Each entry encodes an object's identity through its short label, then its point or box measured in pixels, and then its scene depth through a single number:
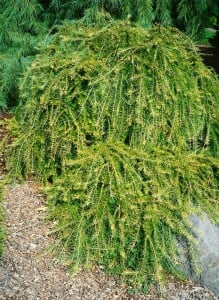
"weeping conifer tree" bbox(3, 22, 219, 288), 2.73
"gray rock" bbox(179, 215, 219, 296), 2.77
